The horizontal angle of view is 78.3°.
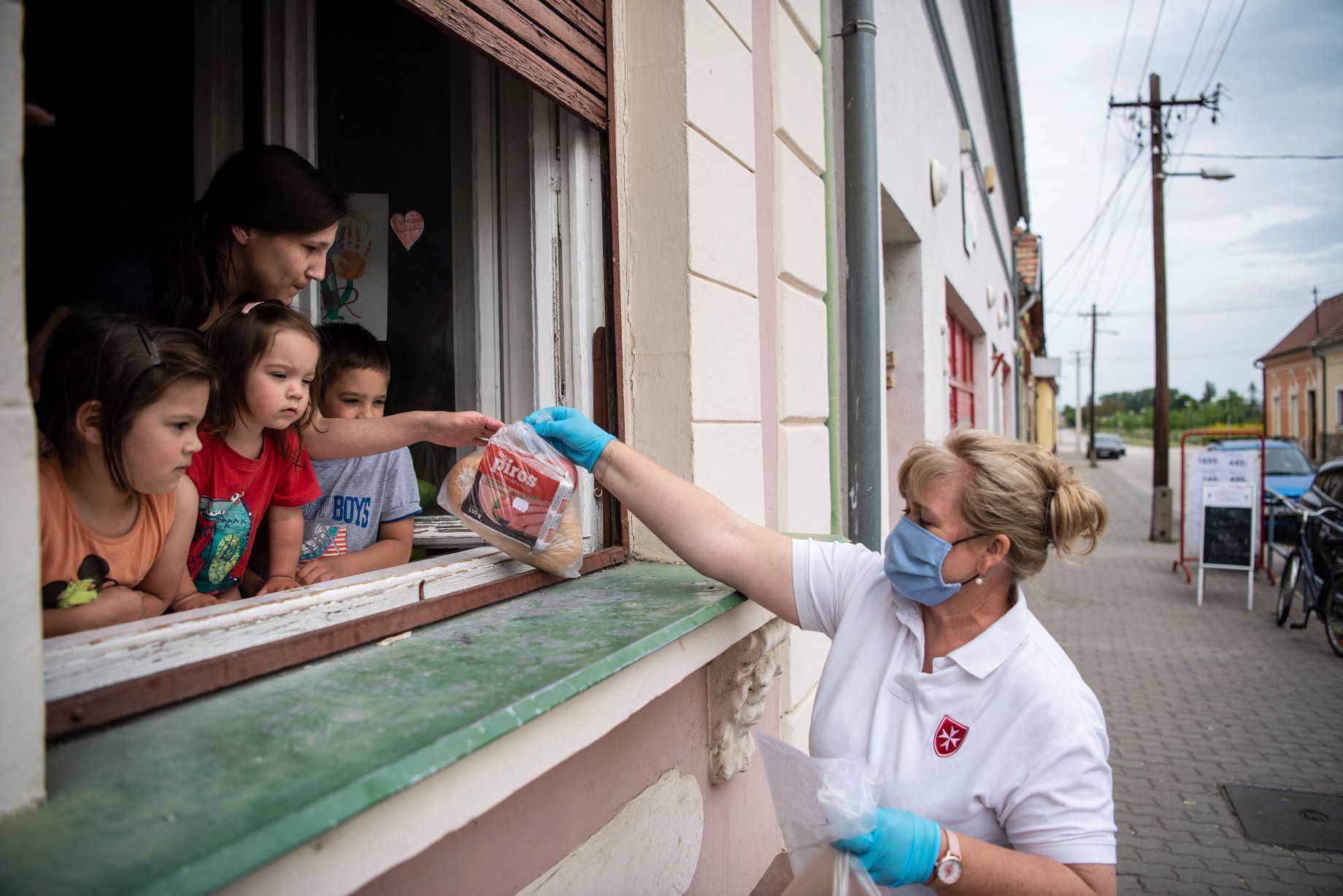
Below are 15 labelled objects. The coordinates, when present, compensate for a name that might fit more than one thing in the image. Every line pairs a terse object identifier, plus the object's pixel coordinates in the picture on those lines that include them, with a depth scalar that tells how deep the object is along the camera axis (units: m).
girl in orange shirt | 1.29
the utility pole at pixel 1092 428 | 37.83
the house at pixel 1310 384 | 33.53
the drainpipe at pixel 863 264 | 3.54
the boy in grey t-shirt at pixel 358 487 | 2.22
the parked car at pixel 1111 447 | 47.56
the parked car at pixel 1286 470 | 12.02
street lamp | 15.51
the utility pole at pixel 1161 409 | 13.21
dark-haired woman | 1.86
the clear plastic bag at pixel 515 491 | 1.79
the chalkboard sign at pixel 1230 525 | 7.73
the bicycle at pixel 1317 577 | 6.24
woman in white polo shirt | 1.51
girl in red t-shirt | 1.75
